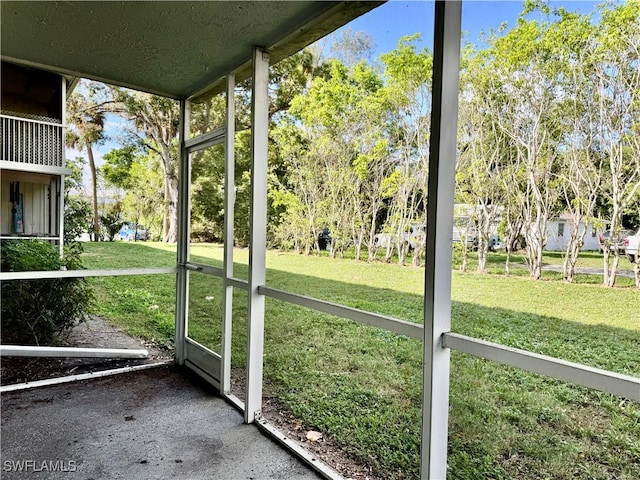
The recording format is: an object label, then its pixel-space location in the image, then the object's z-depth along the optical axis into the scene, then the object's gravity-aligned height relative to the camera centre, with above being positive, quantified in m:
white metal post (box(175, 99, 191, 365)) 3.74 -0.10
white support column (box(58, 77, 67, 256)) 3.77 +0.62
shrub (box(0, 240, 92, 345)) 3.32 -0.66
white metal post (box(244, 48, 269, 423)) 2.64 -0.02
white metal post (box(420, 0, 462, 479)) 1.50 -0.07
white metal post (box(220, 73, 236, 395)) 3.01 -0.01
